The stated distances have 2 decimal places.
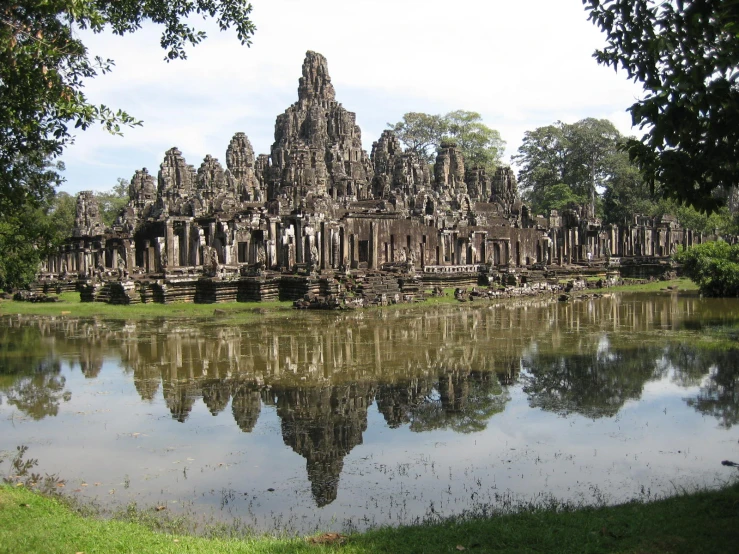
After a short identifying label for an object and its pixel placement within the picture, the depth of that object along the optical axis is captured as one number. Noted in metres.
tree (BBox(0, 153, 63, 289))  11.34
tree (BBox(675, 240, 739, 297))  28.53
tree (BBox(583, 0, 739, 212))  6.49
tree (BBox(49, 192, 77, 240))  62.94
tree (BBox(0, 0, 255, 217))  9.01
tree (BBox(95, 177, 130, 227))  76.89
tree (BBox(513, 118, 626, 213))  77.25
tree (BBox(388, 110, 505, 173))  85.31
